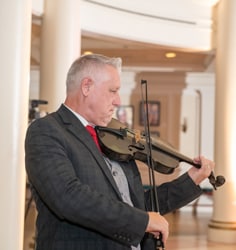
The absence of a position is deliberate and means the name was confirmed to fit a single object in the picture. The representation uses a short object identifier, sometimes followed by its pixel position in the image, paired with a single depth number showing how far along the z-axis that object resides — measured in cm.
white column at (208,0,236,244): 694
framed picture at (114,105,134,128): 1112
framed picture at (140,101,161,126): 1109
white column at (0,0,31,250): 372
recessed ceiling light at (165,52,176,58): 935
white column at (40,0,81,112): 558
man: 159
